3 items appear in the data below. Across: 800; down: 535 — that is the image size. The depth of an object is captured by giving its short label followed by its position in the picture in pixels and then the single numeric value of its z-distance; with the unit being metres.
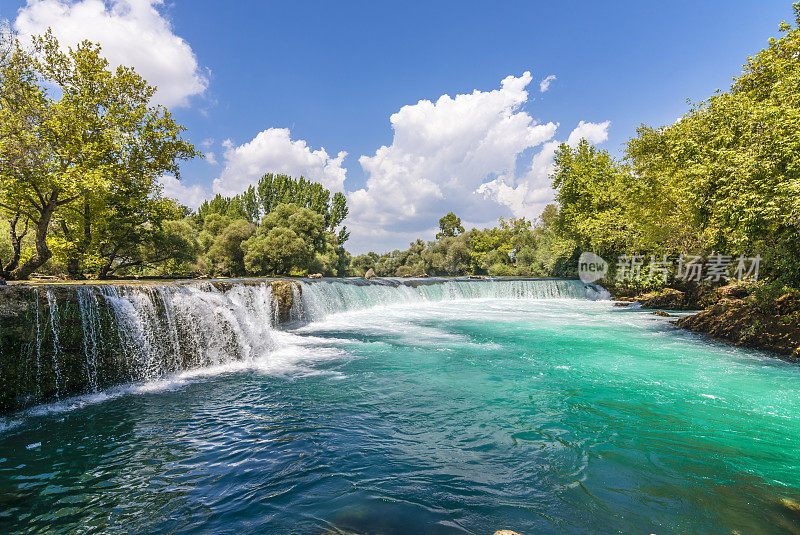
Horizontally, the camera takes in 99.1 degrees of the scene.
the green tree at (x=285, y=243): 33.53
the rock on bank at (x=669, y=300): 20.77
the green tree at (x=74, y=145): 9.76
